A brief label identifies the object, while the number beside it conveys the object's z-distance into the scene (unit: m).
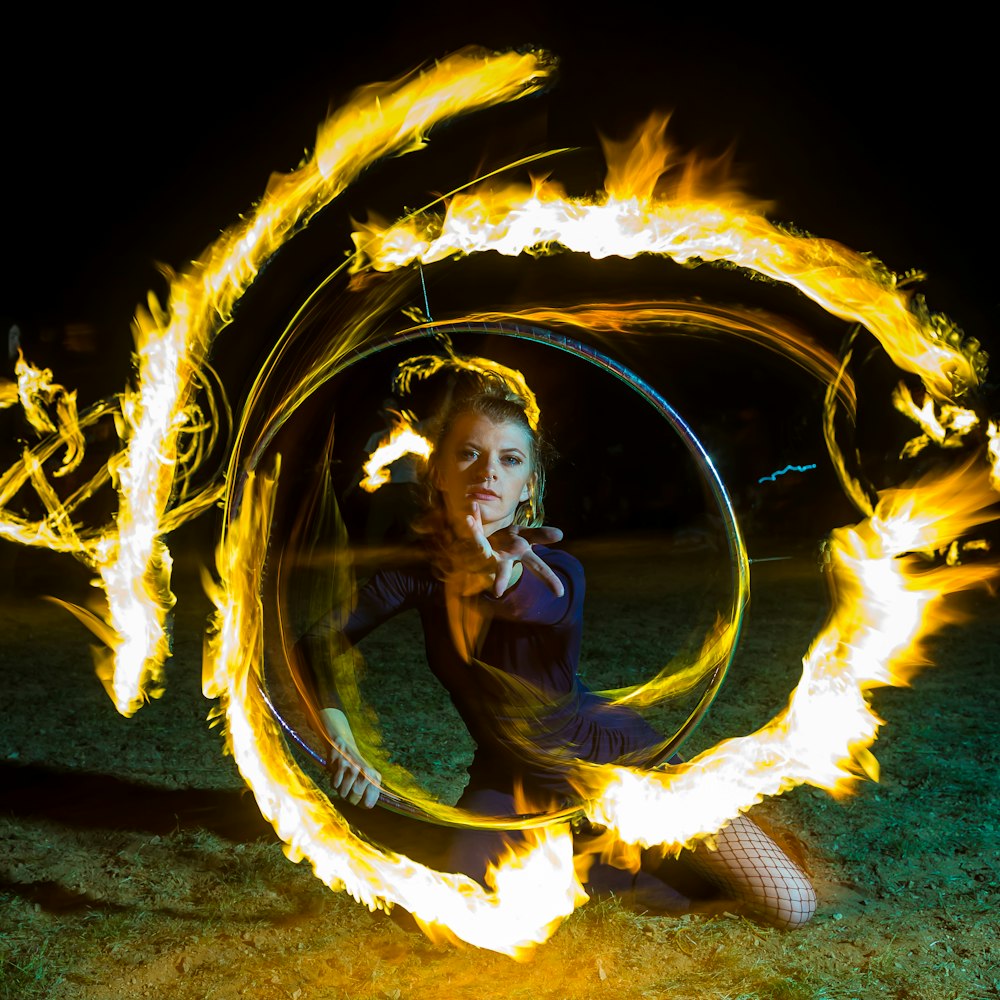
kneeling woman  2.73
